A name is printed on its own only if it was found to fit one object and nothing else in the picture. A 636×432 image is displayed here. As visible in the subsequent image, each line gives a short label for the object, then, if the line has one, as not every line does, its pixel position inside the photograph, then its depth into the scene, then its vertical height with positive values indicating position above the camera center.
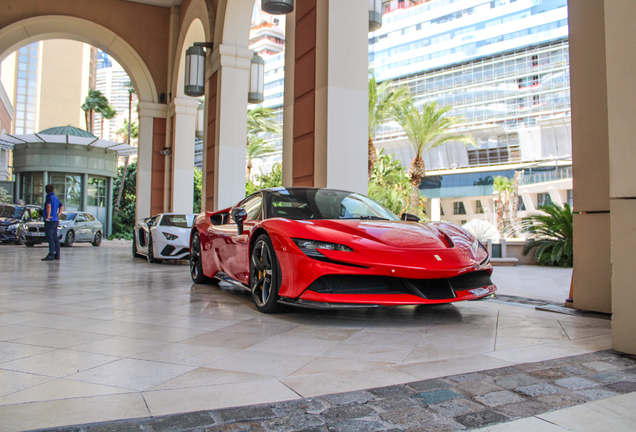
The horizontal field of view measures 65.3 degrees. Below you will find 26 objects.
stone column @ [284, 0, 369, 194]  6.47 +1.90
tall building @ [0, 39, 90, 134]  70.69 +22.60
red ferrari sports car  3.49 -0.13
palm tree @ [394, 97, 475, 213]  25.81 +6.05
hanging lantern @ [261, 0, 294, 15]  7.23 +3.43
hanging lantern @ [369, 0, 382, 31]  8.35 +3.81
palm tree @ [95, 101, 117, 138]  47.38 +12.11
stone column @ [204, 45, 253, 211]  11.15 +2.56
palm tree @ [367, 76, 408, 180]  24.80 +7.10
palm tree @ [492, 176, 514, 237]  44.41 +3.87
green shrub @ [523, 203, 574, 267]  11.30 +0.10
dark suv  18.17 +0.66
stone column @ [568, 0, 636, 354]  4.25 +0.75
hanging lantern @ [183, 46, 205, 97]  12.27 +4.17
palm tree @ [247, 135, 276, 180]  38.91 +7.41
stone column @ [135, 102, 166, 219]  17.83 +3.04
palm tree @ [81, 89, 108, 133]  46.69 +12.82
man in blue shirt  10.49 +0.36
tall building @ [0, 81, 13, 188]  38.16 +9.70
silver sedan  16.69 +0.23
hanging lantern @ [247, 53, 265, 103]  12.80 +4.18
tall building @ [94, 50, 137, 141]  181.62 +56.13
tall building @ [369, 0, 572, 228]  59.75 +18.37
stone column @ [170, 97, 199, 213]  16.81 +2.91
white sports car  10.02 +0.03
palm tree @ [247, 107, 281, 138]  34.09 +8.18
